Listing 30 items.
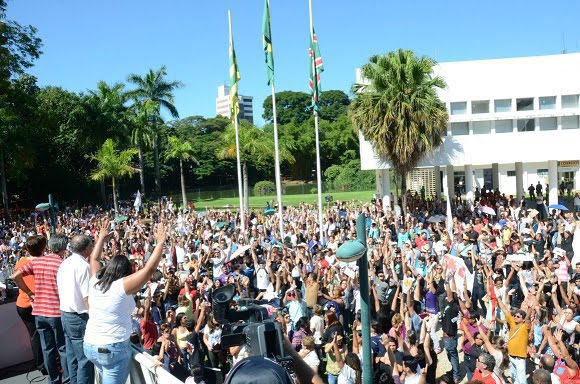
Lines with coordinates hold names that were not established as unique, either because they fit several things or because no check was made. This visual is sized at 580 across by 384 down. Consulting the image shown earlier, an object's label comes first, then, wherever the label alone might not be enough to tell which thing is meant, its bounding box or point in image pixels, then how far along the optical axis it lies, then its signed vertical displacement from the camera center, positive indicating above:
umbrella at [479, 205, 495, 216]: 19.23 -1.92
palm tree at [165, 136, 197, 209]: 43.72 +2.04
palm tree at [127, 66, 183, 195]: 46.84 +7.42
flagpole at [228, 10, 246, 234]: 18.60 -0.03
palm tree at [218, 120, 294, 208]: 33.12 +1.62
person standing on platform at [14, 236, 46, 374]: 5.57 -1.34
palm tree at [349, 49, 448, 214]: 22.17 +2.20
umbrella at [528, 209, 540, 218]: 17.36 -1.89
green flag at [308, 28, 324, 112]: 18.58 +3.54
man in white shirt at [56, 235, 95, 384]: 4.50 -1.00
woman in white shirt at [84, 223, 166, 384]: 3.65 -0.94
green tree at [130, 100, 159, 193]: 44.91 +4.56
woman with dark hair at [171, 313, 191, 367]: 7.77 -2.39
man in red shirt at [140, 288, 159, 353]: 7.68 -2.29
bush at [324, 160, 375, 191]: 53.81 -1.42
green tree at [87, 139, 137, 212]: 39.12 +1.17
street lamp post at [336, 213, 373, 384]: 4.93 -1.07
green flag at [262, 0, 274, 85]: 17.45 +4.17
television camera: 2.56 -0.85
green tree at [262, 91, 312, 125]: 86.31 +10.04
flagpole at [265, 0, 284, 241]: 17.47 +0.11
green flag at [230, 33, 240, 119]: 19.20 +3.40
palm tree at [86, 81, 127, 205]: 43.88 +5.34
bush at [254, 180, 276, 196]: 53.84 -1.90
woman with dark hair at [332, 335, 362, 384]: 6.47 -2.50
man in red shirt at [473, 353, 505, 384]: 5.90 -2.38
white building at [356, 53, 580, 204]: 25.81 +2.15
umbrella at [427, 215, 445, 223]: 18.45 -2.04
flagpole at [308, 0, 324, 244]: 17.81 -0.23
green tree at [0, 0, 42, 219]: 29.19 +6.76
